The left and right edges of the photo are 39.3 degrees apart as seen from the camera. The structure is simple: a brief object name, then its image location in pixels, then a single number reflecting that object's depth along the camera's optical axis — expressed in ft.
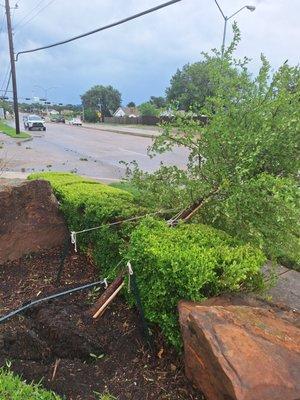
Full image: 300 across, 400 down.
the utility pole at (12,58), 102.53
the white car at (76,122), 236.84
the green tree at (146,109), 238.64
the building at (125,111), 357.82
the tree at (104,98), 359.25
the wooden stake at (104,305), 10.50
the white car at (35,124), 149.59
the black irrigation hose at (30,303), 9.82
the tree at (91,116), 313.32
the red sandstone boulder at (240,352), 6.89
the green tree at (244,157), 10.36
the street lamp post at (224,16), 65.10
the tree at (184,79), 198.90
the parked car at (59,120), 282.36
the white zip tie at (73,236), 13.05
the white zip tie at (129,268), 9.89
